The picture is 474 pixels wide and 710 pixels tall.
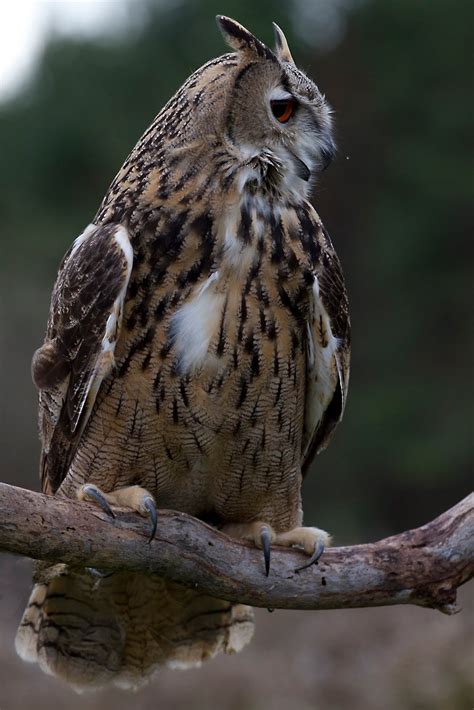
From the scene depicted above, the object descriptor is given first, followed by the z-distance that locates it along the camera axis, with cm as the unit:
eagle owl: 607
